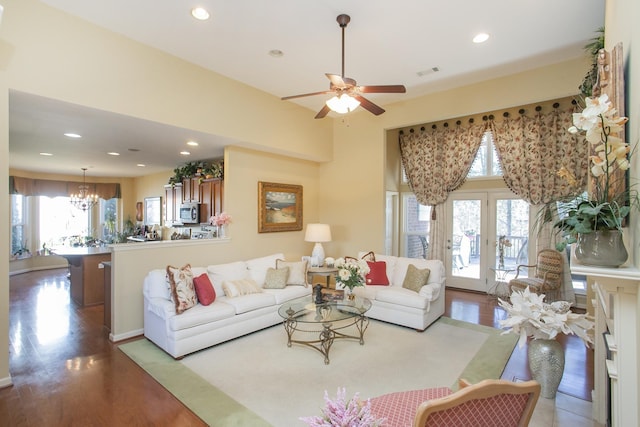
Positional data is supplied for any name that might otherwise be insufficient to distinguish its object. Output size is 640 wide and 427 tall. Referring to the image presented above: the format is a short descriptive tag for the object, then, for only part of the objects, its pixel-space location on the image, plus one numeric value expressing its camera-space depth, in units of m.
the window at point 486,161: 6.07
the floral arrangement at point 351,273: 3.79
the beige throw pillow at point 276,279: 4.68
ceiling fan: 2.97
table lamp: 5.84
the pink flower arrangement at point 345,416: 1.00
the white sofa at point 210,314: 3.46
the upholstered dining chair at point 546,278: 4.95
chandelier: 8.78
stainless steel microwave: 6.36
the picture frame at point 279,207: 5.69
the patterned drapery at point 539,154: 5.07
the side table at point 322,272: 5.48
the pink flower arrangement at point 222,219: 5.04
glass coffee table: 3.48
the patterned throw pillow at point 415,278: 4.51
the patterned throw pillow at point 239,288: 4.19
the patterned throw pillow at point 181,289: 3.60
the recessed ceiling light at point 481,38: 3.58
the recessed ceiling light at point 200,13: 3.07
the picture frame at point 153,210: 8.79
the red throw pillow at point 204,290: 3.83
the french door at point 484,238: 5.88
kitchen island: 5.34
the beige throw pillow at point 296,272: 4.92
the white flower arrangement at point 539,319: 2.45
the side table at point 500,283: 5.87
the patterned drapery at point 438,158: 6.14
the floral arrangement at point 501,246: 5.95
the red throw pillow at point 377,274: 4.89
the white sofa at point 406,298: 4.21
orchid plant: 1.28
